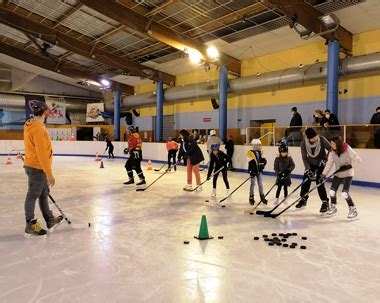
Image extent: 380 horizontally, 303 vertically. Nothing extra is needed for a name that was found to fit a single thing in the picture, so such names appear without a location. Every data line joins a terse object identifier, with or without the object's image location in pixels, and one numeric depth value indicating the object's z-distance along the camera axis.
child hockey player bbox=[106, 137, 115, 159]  15.86
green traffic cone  3.40
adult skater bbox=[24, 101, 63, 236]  3.20
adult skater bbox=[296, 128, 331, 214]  4.52
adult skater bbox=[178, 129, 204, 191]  6.39
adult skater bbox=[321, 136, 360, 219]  4.19
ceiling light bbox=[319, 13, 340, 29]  8.27
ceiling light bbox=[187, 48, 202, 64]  11.31
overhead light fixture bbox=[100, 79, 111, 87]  17.36
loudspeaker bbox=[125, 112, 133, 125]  18.95
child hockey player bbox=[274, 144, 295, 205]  5.04
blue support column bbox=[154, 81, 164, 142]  15.37
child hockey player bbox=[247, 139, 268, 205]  5.06
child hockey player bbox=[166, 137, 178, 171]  10.29
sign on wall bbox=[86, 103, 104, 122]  19.44
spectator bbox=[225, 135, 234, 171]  10.67
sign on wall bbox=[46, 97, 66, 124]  19.50
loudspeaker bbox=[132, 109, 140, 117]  18.52
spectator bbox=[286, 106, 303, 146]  8.82
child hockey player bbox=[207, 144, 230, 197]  5.83
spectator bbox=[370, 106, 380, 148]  7.45
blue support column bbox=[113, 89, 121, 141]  18.12
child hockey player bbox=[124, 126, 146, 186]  6.86
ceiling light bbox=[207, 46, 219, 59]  11.57
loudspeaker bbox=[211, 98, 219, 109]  13.57
